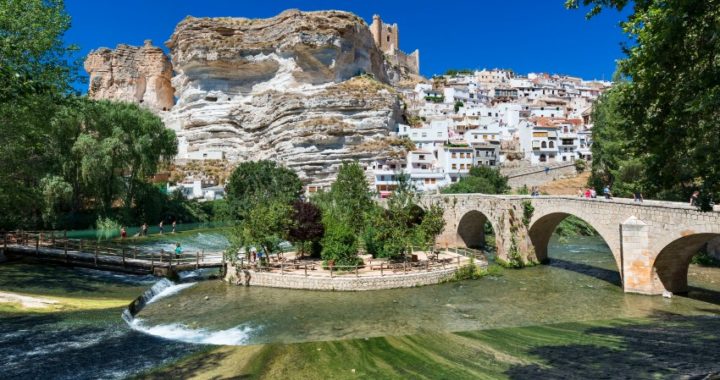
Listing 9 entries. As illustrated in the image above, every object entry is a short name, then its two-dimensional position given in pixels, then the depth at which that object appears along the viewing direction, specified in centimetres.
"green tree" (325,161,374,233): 3016
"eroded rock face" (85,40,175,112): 10600
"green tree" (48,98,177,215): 3694
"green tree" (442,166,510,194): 4591
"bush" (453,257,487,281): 2378
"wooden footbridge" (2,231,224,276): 2417
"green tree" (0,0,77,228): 1889
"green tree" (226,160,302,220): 4653
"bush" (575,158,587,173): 6191
